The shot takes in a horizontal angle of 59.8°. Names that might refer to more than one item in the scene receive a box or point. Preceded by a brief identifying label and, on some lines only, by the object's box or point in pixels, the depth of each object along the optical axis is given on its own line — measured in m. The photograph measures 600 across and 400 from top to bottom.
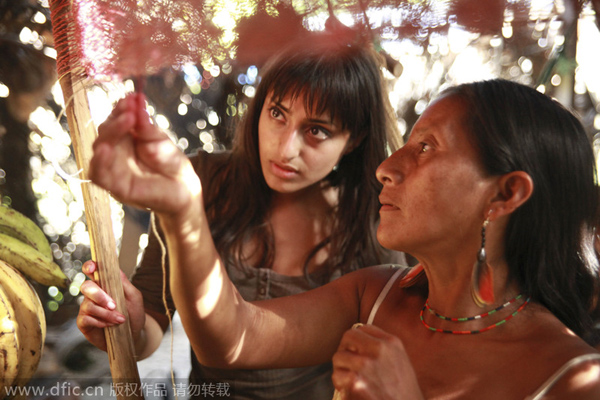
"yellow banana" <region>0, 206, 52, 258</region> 1.23
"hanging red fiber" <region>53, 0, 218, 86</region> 0.73
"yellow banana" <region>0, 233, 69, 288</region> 1.15
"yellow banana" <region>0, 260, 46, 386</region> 0.99
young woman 1.20
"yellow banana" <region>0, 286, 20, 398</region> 0.92
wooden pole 0.85
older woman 0.79
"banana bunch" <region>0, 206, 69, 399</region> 0.93
